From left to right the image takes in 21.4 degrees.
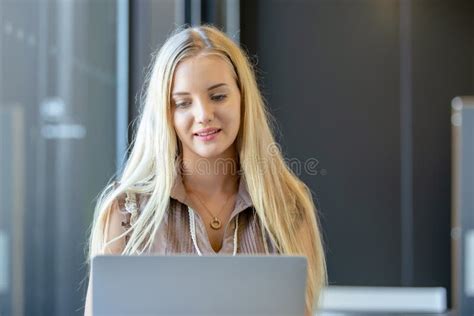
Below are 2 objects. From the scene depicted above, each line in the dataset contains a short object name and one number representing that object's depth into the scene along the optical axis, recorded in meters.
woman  2.24
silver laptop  1.83
